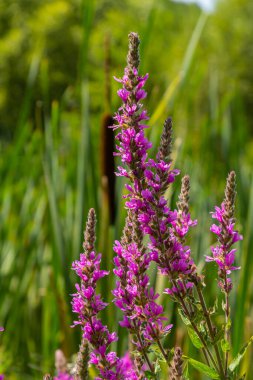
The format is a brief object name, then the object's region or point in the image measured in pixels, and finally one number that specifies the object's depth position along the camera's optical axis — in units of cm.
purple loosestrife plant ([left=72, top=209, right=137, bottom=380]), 122
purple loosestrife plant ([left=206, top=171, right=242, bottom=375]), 123
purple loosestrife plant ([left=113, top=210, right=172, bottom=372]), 121
